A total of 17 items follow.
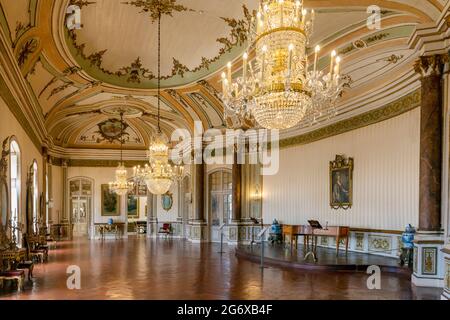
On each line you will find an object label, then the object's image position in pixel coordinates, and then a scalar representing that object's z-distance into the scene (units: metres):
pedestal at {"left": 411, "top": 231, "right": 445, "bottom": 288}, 6.76
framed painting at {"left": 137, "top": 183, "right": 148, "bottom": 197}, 22.24
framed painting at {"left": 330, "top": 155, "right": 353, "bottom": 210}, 11.15
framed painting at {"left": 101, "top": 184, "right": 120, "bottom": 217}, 19.77
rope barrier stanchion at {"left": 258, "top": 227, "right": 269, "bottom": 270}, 9.03
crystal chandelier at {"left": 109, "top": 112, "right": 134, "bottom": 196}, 16.30
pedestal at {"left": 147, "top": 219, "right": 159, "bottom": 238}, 19.47
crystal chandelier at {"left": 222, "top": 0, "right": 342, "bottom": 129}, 4.78
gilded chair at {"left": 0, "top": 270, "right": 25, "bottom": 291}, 6.73
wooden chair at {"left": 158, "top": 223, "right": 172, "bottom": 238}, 18.52
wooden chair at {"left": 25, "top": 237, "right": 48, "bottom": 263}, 10.17
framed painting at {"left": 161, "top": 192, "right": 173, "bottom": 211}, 19.50
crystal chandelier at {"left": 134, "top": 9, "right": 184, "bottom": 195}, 9.77
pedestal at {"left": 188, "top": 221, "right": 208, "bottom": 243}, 15.74
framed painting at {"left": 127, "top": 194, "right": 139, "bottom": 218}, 23.49
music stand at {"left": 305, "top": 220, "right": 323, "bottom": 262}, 10.01
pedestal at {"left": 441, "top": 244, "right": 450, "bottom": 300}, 5.89
